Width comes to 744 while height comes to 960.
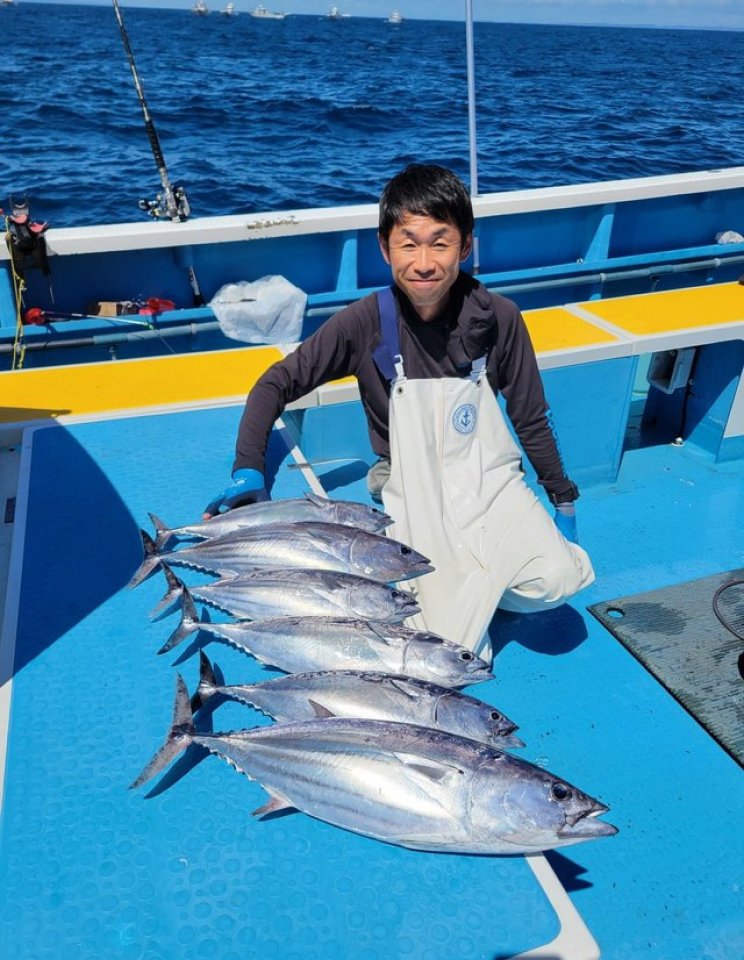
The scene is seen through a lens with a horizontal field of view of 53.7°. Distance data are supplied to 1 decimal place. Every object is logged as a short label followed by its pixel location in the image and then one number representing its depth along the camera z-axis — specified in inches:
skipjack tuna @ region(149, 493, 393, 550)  102.0
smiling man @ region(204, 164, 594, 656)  103.5
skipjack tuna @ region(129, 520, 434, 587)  96.3
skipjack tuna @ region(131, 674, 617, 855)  62.6
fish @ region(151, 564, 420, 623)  90.0
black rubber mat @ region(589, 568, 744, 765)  111.4
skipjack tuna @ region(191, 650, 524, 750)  74.4
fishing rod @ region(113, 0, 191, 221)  198.8
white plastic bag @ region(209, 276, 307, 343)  200.5
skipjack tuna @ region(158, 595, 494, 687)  82.9
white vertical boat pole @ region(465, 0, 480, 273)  186.7
